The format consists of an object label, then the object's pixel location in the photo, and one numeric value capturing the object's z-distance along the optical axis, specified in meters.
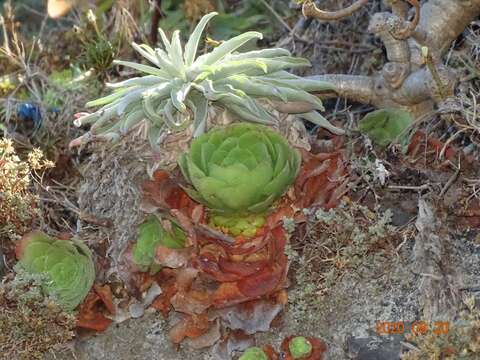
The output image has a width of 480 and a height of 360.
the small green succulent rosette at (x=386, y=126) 2.31
